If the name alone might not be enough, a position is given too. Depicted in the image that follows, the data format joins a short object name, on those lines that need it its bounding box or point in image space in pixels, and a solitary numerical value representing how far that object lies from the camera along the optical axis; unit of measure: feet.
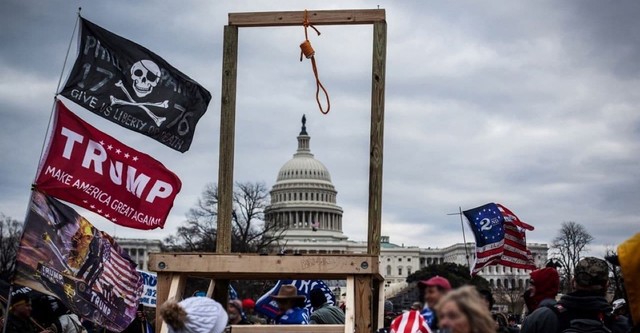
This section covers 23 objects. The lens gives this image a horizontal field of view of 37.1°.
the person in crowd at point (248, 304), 36.76
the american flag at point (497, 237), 51.16
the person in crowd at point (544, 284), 22.95
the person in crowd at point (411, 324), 18.42
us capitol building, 501.97
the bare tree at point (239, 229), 220.64
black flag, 28.22
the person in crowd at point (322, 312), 30.09
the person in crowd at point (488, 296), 25.96
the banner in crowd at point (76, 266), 25.43
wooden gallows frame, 22.91
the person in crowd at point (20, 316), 30.42
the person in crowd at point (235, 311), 25.71
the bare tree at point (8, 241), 233.96
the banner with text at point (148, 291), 52.90
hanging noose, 26.11
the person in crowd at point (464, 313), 12.68
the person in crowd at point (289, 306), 28.14
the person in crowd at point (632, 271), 16.22
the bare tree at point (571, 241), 304.09
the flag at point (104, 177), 26.94
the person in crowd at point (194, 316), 20.04
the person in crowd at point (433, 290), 16.48
